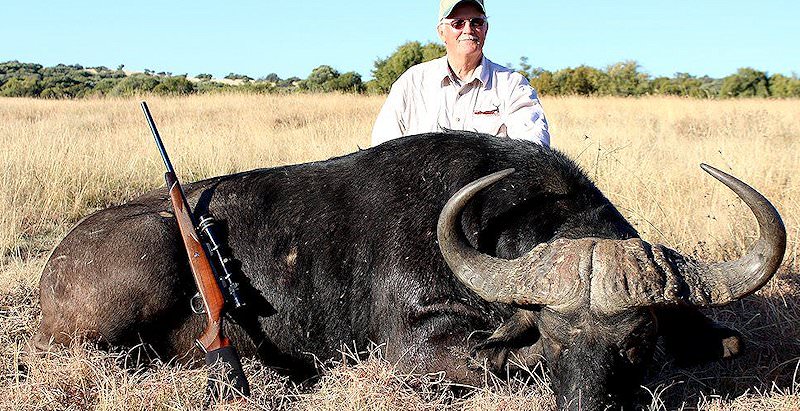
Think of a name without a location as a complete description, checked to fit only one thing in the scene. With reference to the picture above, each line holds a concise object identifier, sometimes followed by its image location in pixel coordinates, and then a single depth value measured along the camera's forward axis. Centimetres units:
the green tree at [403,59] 3053
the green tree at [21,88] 3684
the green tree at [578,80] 3272
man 577
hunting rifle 376
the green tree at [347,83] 3173
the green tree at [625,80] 3469
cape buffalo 326
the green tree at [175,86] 2811
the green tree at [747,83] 3691
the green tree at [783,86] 3481
